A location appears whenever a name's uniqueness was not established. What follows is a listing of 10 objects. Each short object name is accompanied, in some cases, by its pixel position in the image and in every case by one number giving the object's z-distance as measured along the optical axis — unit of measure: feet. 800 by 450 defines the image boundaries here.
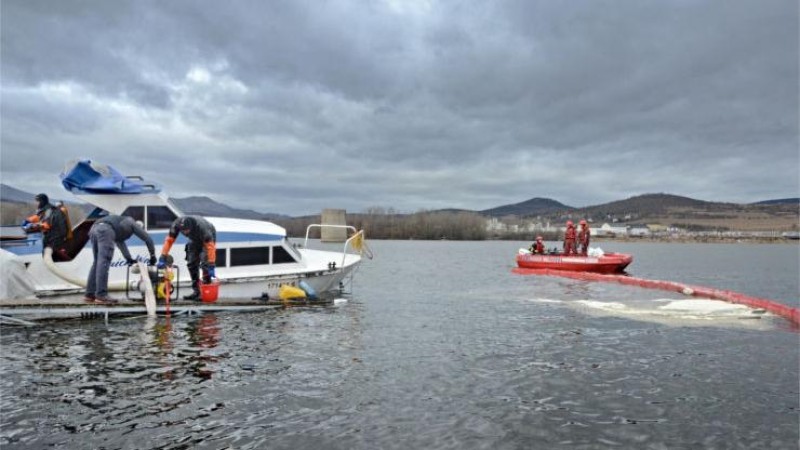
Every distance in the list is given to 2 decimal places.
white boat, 56.18
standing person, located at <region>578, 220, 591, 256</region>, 129.59
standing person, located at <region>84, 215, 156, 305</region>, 50.21
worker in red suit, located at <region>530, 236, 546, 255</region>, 138.00
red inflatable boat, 118.52
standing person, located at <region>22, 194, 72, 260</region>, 53.31
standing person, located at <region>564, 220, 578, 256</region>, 131.03
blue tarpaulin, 57.31
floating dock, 47.96
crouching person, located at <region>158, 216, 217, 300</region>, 55.88
